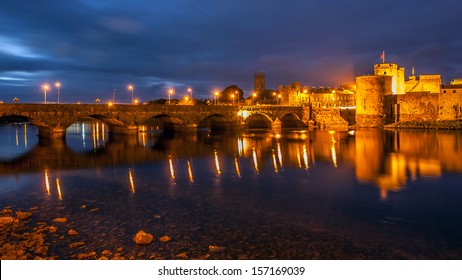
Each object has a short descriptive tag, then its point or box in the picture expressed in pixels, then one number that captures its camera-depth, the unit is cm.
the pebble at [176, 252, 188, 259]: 987
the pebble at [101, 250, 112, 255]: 1001
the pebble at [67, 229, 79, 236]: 1142
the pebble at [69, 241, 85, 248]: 1047
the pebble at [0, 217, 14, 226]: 1232
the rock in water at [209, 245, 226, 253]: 1026
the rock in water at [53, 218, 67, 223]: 1279
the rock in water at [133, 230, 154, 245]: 1071
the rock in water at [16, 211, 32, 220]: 1309
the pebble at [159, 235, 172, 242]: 1098
